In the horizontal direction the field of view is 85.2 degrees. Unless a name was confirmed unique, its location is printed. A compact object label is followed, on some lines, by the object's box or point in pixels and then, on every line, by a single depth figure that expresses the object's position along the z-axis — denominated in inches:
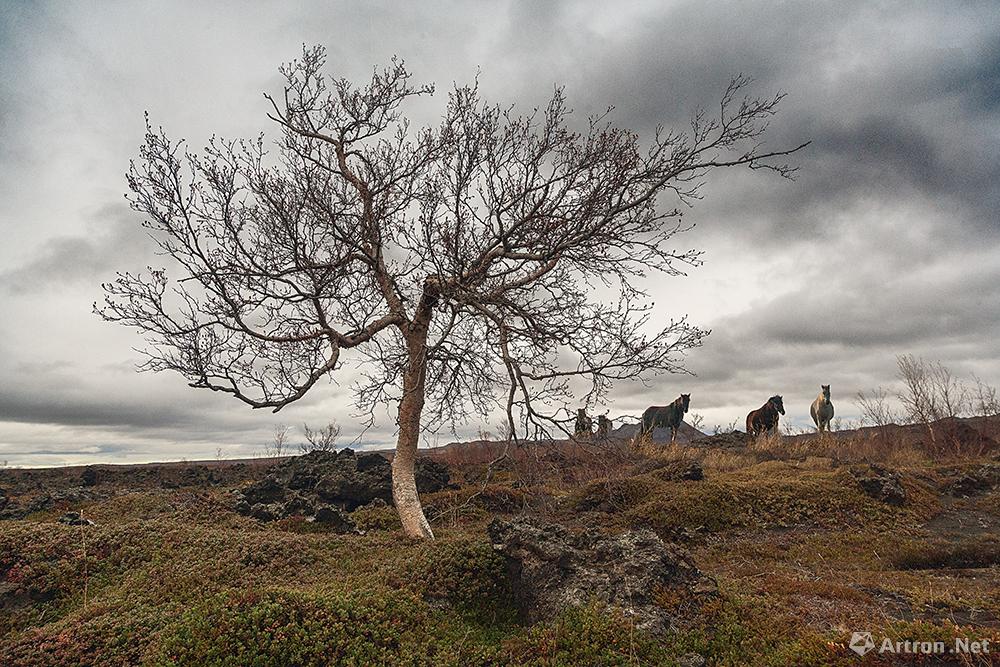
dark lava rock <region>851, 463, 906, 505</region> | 519.5
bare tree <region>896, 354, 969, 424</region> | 1336.1
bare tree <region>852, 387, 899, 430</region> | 1519.4
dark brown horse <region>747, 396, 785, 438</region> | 1270.9
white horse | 1197.7
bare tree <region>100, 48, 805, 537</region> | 376.5
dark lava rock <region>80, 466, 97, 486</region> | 1042.6
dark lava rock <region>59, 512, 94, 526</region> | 452.8
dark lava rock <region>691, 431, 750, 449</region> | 1083.9
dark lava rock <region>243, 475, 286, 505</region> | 597.0
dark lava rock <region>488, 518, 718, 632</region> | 240.5
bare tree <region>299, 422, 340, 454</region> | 1627.0
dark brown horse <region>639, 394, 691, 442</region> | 1254.9
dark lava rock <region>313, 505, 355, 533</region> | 476.4
